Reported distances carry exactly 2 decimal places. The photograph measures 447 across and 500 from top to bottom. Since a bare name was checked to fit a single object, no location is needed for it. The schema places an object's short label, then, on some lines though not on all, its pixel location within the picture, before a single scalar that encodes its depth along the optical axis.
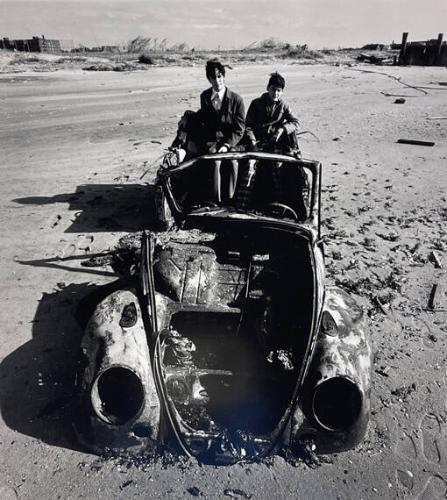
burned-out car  3.22
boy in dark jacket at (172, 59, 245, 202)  6.50
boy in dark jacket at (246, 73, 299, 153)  7.23
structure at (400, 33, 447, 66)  28.33
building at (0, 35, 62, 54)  33.72
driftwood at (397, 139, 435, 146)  12.17
